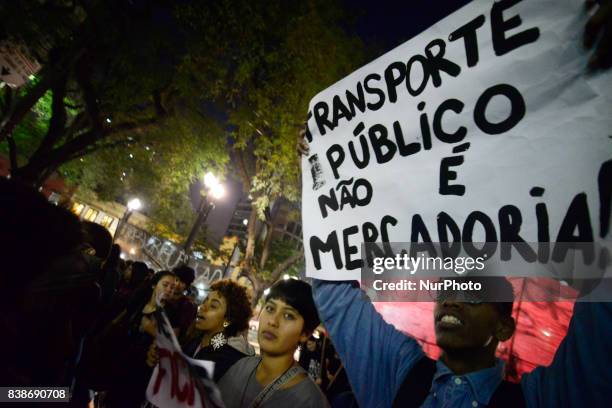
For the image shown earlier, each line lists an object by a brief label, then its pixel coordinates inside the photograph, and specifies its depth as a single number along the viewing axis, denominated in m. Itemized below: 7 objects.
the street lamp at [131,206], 17.38
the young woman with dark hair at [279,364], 1.97
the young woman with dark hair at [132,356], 3.15
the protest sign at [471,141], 1.32
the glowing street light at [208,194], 12.49
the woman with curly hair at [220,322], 3.41
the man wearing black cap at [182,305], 4.21
